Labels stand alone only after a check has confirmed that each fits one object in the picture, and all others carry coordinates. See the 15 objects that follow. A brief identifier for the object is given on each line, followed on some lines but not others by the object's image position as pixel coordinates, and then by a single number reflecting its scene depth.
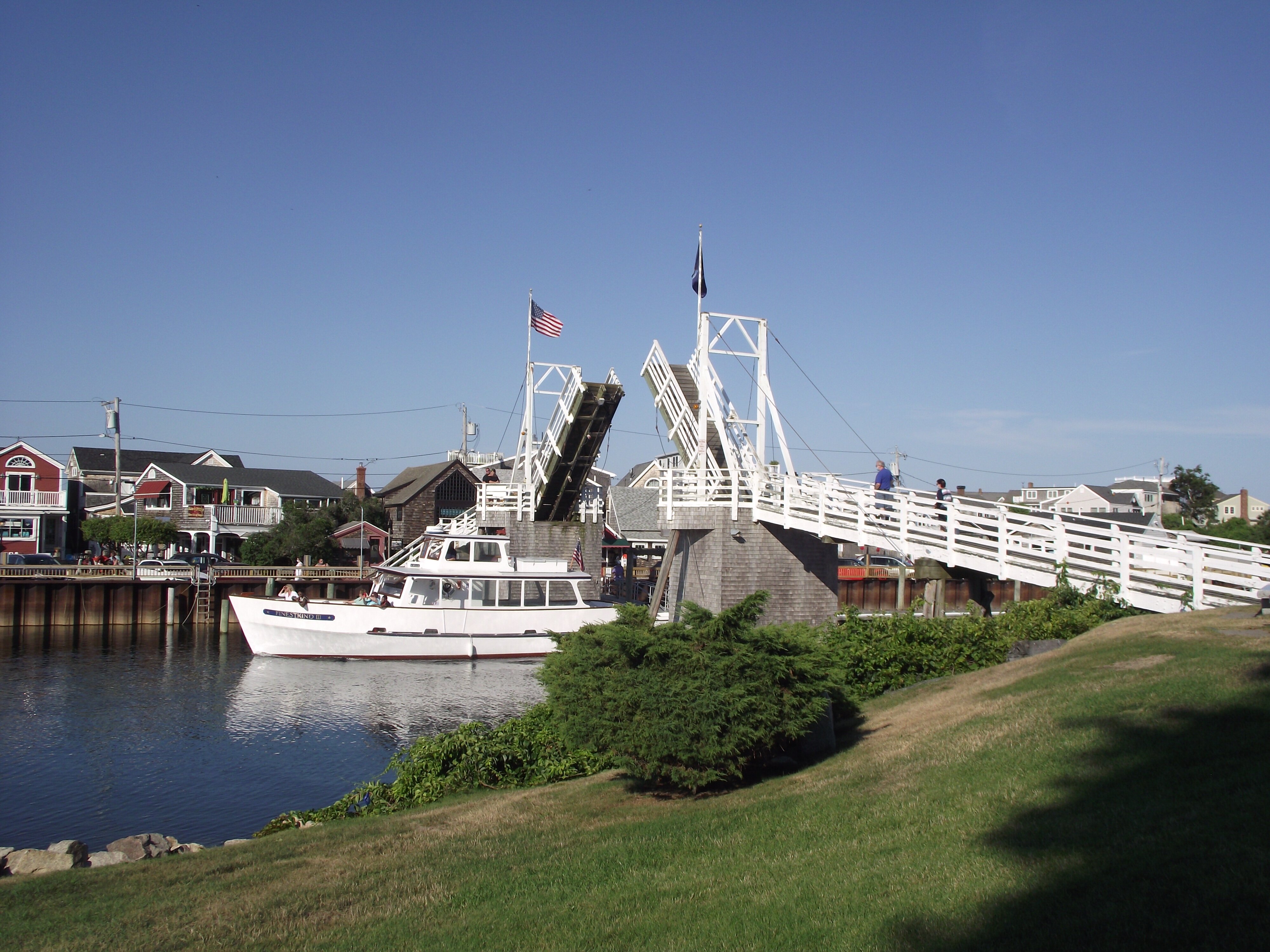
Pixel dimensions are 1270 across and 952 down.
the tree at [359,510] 63.03
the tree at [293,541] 53.25
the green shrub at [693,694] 10.04
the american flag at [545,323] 38.88
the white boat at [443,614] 32.41
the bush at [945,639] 15.61
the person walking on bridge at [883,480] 22.16
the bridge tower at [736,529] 23.70
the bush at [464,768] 13.34
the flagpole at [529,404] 39.62
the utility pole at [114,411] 51.66
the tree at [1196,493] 59.31
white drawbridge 15.25
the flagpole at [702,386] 25.27
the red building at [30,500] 55.75
